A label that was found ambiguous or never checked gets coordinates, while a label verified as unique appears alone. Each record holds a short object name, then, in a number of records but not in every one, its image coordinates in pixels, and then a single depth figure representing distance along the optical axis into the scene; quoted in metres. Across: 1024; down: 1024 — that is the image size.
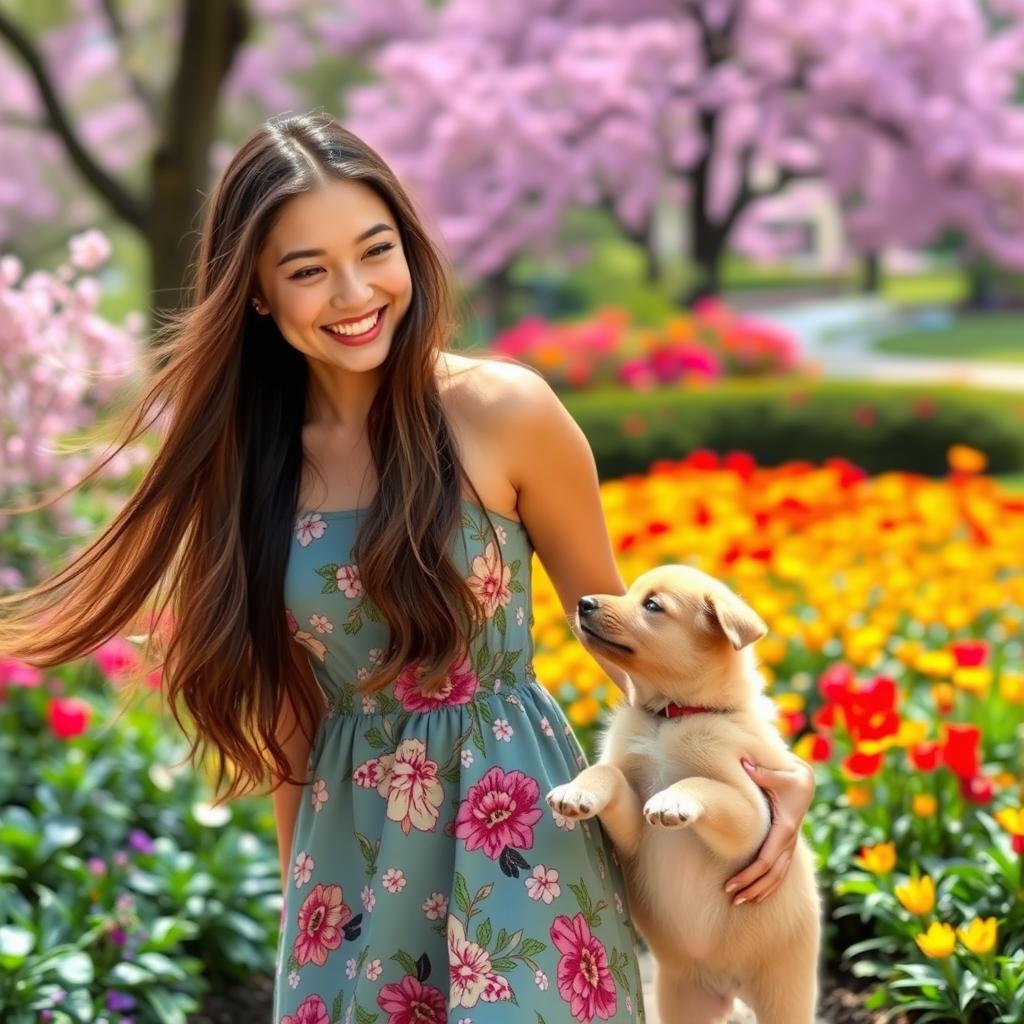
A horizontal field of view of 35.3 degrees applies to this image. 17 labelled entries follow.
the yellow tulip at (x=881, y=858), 3.42
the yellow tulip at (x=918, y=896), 3.22
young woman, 2.61
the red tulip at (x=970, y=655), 4.05
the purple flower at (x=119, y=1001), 3.69
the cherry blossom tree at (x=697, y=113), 19.36
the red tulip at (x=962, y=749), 3.65
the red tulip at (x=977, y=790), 3.78
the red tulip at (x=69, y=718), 4.49
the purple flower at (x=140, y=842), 4.33
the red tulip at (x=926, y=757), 3.65
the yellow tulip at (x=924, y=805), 3.73
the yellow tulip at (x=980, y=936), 3.08
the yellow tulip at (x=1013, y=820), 3.22
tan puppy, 2.61
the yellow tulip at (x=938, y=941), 3.05
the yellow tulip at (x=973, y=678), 4.03
